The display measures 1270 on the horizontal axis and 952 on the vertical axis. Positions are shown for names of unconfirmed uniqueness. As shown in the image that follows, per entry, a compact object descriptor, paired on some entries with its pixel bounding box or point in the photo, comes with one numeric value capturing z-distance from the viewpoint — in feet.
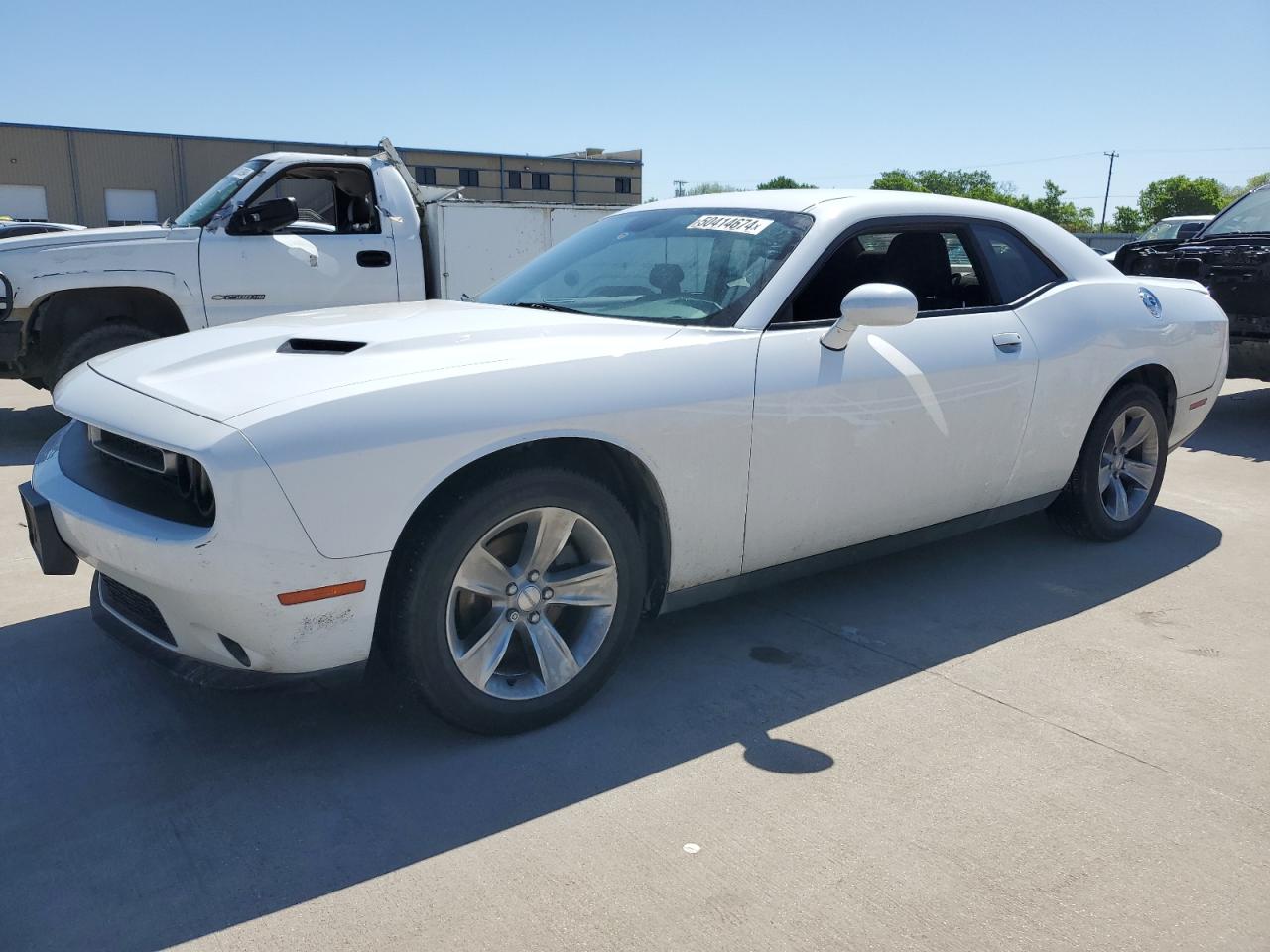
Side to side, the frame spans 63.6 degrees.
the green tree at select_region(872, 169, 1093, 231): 288.30
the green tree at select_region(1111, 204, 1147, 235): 272.72
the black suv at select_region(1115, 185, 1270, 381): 24.85
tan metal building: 150.41
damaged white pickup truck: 21.86
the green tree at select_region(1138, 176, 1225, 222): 262.06
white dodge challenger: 8.28
